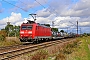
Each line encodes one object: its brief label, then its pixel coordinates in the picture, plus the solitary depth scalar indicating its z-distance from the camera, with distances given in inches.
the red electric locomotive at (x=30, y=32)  1321.4
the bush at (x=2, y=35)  1603.6
